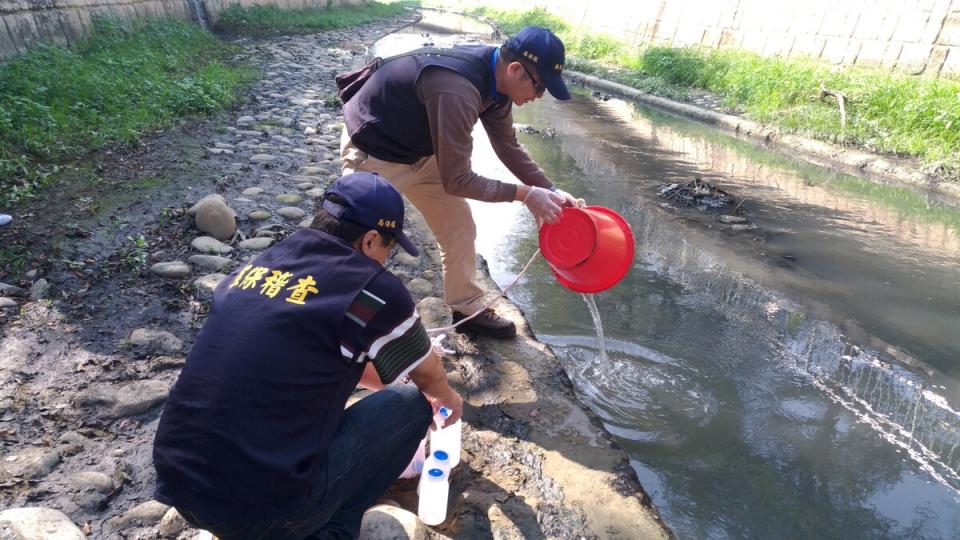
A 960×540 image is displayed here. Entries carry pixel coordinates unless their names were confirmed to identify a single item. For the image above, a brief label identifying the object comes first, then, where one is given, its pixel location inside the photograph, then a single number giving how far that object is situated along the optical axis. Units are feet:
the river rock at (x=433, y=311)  12.73
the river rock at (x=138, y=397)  9.47
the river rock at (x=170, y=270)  13.02
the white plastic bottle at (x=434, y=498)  7.93
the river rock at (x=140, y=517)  7.56
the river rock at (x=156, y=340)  10.89
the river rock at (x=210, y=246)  14.15
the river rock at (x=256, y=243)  14.66
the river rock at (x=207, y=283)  12.67
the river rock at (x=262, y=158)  20.99
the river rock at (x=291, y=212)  16.84
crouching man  5.84
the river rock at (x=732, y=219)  21.47
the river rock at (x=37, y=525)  6.67
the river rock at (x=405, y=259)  15.33
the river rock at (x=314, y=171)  20.56
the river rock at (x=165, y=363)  10.45
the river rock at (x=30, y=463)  8.12
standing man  9.51
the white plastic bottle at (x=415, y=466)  8.70
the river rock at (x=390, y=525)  7.18
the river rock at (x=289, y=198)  17.81
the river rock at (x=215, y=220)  14.87
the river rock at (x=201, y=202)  15.19
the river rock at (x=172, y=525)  7.44
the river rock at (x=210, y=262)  13.58
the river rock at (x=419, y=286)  13.94
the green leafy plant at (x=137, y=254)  13.15
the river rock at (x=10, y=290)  11.72
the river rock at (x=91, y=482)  7.97
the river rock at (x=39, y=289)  11.81
